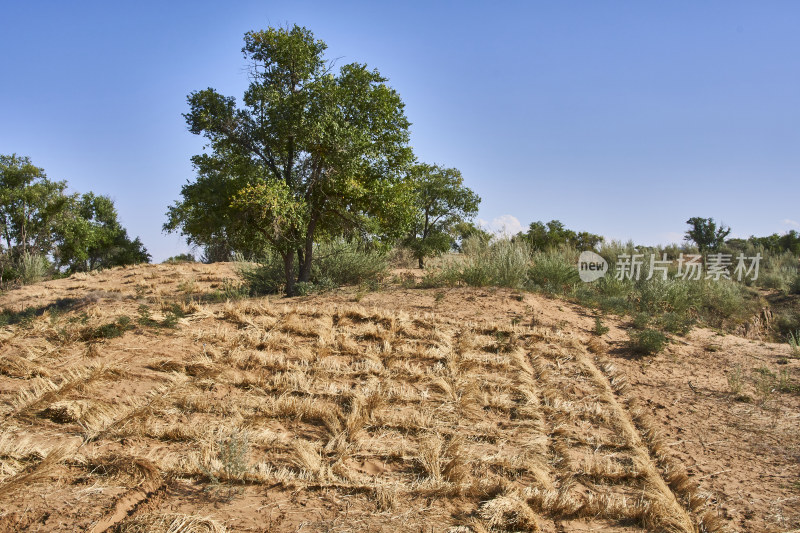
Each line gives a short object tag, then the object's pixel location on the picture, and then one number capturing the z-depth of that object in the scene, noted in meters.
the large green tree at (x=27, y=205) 22.06
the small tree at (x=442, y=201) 22.66
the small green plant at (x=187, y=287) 12.55
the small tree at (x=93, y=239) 24.61
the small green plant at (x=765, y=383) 5.88
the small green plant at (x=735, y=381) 5.95
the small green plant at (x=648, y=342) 7.09
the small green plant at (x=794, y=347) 7.43
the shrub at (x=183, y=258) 26.15
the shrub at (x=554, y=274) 11.30
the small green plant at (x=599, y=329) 7.75
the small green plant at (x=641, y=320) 8.23
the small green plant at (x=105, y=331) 6.36
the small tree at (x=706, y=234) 26.86
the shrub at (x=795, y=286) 16.09
